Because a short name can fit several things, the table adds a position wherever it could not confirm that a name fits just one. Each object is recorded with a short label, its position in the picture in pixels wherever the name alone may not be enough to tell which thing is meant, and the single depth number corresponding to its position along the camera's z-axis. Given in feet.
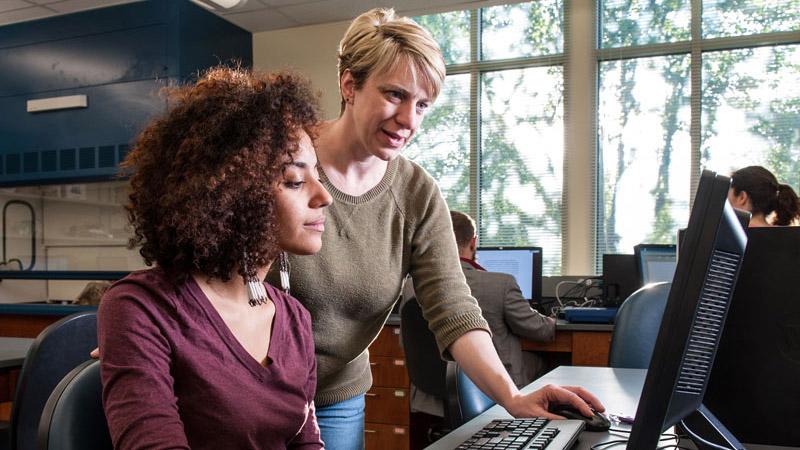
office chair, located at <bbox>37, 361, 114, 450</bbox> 2.63
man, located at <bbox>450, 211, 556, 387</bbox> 10.18
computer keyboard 3.05
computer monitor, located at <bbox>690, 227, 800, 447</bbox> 2.79
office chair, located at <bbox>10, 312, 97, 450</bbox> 5.35
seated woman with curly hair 2.68
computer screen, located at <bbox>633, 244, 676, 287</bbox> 11.35
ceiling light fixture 12.61
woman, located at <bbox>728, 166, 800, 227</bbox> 9.55
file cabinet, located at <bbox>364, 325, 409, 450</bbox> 11.17
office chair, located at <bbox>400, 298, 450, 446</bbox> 9.00
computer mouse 3.62
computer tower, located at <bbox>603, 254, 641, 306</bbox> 12.12
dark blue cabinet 14.11
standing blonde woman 4.12
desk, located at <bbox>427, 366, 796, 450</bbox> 3.45
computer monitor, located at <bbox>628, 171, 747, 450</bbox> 2.15
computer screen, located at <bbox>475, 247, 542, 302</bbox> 12.81
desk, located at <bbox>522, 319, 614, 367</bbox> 10.66
